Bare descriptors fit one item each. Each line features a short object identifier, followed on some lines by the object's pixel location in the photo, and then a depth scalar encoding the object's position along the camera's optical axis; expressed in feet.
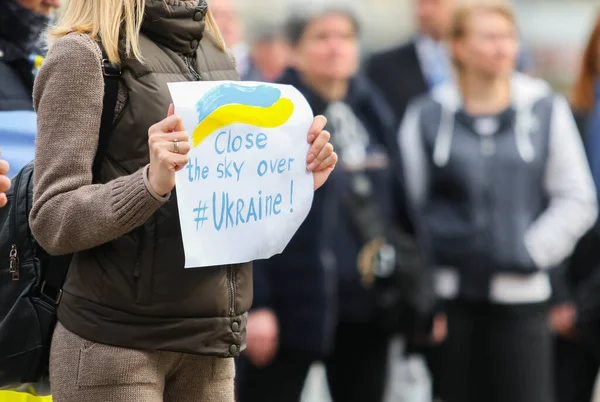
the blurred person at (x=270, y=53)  61.57
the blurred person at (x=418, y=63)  47.07
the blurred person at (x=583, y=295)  40.45
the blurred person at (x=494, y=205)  36.68
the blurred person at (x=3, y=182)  21.36
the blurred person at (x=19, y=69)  23.17
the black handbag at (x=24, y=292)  21.15
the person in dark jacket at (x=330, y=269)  35.60
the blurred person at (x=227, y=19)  43.88
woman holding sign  19.22
